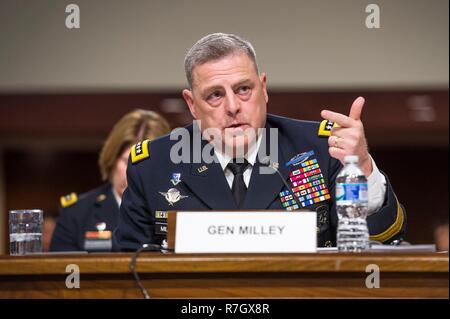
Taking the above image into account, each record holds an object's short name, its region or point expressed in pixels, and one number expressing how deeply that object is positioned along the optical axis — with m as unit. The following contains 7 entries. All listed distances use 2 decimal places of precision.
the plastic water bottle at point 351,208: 4.23
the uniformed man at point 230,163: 5.16
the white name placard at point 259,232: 3.84
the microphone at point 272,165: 5.13
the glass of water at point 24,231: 5.00
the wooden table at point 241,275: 3.65
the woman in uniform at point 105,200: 8.52
